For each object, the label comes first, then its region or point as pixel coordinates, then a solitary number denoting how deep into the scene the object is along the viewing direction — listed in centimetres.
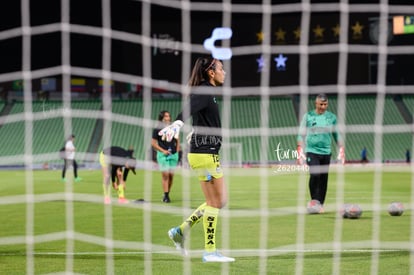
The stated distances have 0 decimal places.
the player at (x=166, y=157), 1377
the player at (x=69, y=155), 2150
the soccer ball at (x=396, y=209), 1087
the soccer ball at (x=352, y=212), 1048
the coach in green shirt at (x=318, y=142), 1109
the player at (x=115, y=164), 1320
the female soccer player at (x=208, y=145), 687
